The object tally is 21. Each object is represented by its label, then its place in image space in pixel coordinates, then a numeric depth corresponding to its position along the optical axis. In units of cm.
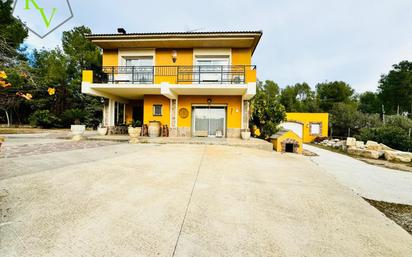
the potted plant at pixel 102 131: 1128
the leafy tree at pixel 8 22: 1473
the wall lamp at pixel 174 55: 1177
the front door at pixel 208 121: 1218
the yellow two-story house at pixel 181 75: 1115
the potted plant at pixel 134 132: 989
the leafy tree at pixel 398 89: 3631
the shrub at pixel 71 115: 1900
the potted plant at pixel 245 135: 1057
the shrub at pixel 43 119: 1794
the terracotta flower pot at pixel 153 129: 1129
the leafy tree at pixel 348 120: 1744
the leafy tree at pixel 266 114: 1211
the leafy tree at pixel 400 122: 1388
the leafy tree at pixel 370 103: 3953
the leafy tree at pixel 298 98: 3222
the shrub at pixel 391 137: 1217
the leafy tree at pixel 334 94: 3128
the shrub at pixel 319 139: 1894
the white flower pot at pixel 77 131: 985
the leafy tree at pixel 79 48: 2164
